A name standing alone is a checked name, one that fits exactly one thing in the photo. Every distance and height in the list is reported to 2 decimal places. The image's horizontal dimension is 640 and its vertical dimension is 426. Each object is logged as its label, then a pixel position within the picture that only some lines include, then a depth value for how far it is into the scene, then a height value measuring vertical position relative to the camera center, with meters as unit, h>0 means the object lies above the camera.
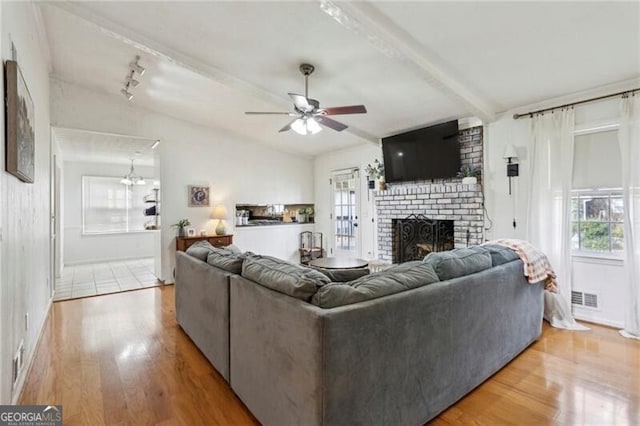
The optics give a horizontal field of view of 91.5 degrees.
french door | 6.32 +0.01
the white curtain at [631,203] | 3.02 +0.07
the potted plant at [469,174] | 4.25 +0.52
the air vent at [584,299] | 3.41 -0.98
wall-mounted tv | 4.52 +0.91
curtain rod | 3.10 +1.18
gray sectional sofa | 1.38 -0.67
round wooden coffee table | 3.76 -0.65
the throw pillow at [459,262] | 2.01 -0.35
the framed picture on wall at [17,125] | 1.83 +0.57
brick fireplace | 4.31 +0.18
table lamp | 5.78 -0.05
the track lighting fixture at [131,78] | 3.87 +1.82
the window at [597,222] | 3.30 -0.12
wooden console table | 5.39 -0.48
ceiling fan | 3.17 +1.06
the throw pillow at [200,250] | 2.86 -0.35
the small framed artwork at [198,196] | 5.73 +0.33
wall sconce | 3.85 +0.67
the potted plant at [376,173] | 5.56 +0.72
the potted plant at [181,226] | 5.54 -0.22
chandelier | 7.38 +0.85
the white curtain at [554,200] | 3.40 +0.13
